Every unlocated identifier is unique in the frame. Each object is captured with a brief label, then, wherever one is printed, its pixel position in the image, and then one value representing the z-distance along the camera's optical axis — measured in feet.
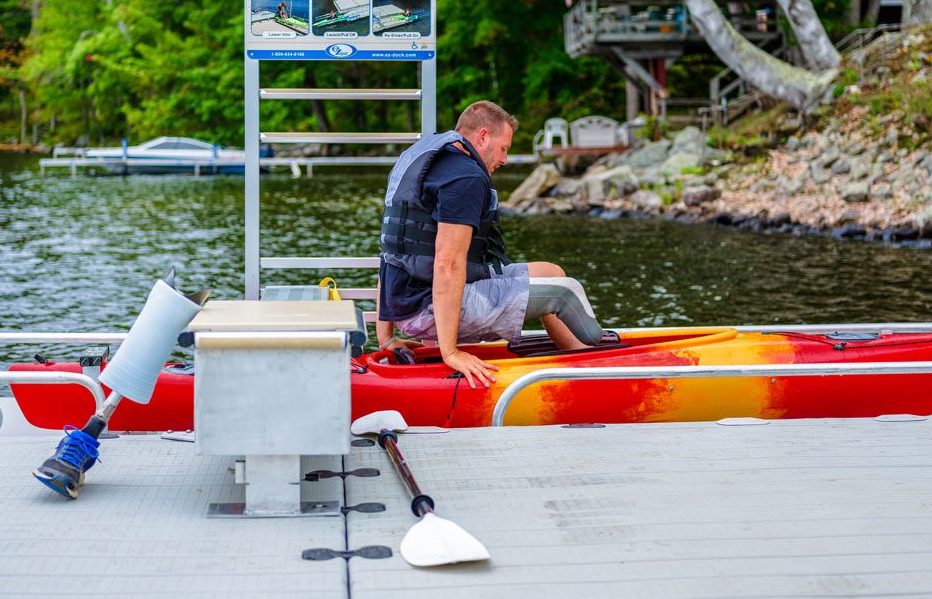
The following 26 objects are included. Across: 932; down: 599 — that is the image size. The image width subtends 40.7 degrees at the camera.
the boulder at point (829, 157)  85.46
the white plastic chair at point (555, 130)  126.79
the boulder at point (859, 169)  80.84
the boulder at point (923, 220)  69.41
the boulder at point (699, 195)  89.81
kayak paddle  12.14
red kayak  19.80
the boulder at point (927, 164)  75.44
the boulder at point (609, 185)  98.78
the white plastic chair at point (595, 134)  120.78
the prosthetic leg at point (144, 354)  14.25
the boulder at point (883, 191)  76.84
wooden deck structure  122.31
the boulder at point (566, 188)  104.17
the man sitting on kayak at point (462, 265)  18.20
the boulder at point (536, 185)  102.65
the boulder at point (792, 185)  85.30
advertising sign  22.65
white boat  147.64
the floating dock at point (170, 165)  142.82
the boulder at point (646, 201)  91.80
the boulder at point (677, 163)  99.45
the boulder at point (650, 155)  106.22
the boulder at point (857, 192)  78.12
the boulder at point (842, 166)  83.38
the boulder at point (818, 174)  84.07
